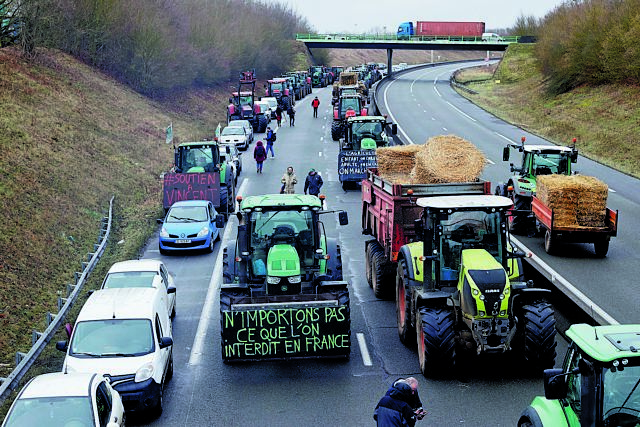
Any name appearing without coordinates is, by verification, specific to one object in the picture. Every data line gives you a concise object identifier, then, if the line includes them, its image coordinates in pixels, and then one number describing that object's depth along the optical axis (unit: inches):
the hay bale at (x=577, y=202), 858.8
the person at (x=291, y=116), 2343.1
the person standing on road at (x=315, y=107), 2558.6
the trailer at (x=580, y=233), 857.5
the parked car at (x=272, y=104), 2449.6
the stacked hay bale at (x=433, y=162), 761.0
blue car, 959.0
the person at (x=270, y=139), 1670.8
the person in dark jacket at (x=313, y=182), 1133.7
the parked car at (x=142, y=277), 674.8
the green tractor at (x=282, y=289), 561.3
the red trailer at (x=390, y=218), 682.2
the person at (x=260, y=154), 1497.3
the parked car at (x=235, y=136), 1868.8
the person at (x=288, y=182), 1109.1
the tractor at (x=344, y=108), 1979.6
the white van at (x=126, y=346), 502.0
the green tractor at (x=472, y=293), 499.8
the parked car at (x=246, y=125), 1985.4
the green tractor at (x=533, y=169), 981.8
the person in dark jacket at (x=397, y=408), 368.5
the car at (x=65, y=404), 414.6
